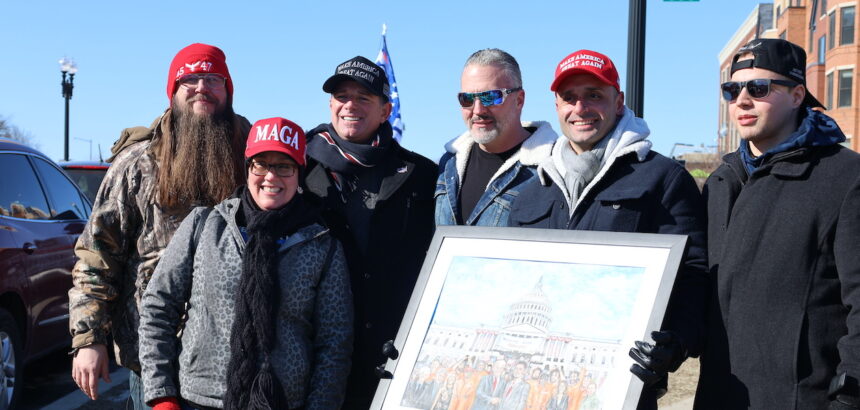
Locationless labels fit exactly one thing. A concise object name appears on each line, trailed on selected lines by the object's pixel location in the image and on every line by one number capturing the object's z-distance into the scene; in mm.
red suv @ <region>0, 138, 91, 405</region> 6113
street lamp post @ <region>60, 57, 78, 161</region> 24438
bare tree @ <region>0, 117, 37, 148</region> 43181
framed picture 2418
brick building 43594
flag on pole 12961
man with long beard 3547
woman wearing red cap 3014
